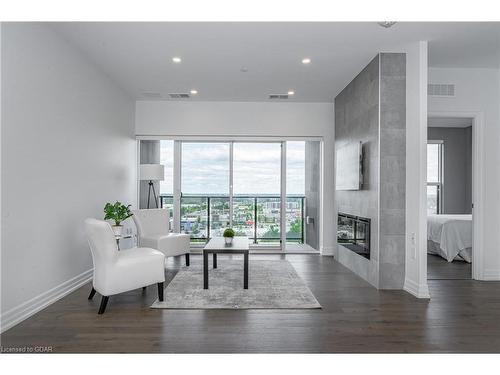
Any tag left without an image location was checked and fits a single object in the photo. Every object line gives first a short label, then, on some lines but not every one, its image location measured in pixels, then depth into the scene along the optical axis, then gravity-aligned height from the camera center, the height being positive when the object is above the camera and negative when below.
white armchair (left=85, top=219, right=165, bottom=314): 2.82 -0.74
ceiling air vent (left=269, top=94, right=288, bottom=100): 5.24 +1.50
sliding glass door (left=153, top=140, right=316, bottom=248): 5.85 +0.01
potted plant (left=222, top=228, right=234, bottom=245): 3.87 -0.60
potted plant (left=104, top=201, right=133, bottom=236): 3.81 -0.35
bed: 4.88 -0.79
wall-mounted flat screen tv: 4.04 +0.27
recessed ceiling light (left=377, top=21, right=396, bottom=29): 2.94 +1.52
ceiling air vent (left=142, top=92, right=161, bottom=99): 5.19 +1.51
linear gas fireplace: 3.92 -0.65
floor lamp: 5.23 +0.22
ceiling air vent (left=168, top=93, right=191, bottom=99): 5.22 +1.50
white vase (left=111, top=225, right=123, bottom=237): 3.78 -0.53
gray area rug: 3.02 -1.14
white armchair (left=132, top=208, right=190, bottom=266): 4.25 -0.70
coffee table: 3.49 -0.72
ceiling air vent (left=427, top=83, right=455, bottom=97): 4.05 +1.24
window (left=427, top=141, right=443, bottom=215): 7.39 +0.23
